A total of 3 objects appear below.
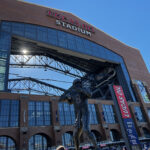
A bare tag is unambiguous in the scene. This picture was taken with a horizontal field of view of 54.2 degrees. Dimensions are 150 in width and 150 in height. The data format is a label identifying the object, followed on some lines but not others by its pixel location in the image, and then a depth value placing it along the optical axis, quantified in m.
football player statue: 4.71
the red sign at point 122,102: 14.34
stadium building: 23.50
